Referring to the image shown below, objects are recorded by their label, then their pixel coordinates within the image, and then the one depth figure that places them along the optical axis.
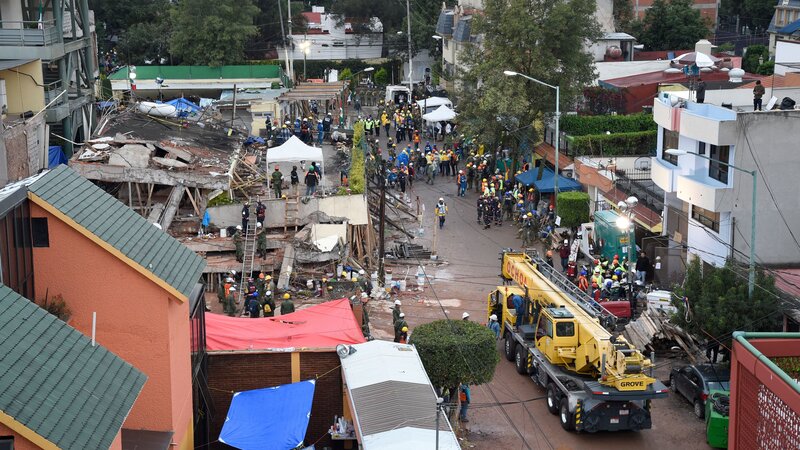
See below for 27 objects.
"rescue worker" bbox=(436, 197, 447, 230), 46.25
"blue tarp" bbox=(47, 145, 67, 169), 42.41
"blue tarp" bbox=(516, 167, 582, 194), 46.81
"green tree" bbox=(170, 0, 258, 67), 78.88
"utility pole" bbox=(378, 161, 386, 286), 37.66
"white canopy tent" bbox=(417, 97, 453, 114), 69.19
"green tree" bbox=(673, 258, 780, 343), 27.55
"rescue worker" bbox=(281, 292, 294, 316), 31.44
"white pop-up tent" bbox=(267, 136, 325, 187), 44.81
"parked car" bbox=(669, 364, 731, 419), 26.38
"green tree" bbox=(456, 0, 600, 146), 51.12
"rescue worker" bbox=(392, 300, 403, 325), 30.42
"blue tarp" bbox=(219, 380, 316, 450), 21.39
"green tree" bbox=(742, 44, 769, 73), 70.69
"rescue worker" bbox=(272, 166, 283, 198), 42.84
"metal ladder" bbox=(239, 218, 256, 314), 36.66
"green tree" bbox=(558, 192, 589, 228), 42.91
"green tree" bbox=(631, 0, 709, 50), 78.38
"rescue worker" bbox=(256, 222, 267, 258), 38.59
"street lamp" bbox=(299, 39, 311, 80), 81.50
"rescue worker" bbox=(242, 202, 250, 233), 39.81
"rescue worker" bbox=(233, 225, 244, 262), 38.50
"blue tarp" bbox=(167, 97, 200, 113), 60.20
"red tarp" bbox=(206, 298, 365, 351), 25.16
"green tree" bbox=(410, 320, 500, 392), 25.36
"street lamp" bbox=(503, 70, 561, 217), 43.91
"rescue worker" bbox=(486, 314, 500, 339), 31.12
